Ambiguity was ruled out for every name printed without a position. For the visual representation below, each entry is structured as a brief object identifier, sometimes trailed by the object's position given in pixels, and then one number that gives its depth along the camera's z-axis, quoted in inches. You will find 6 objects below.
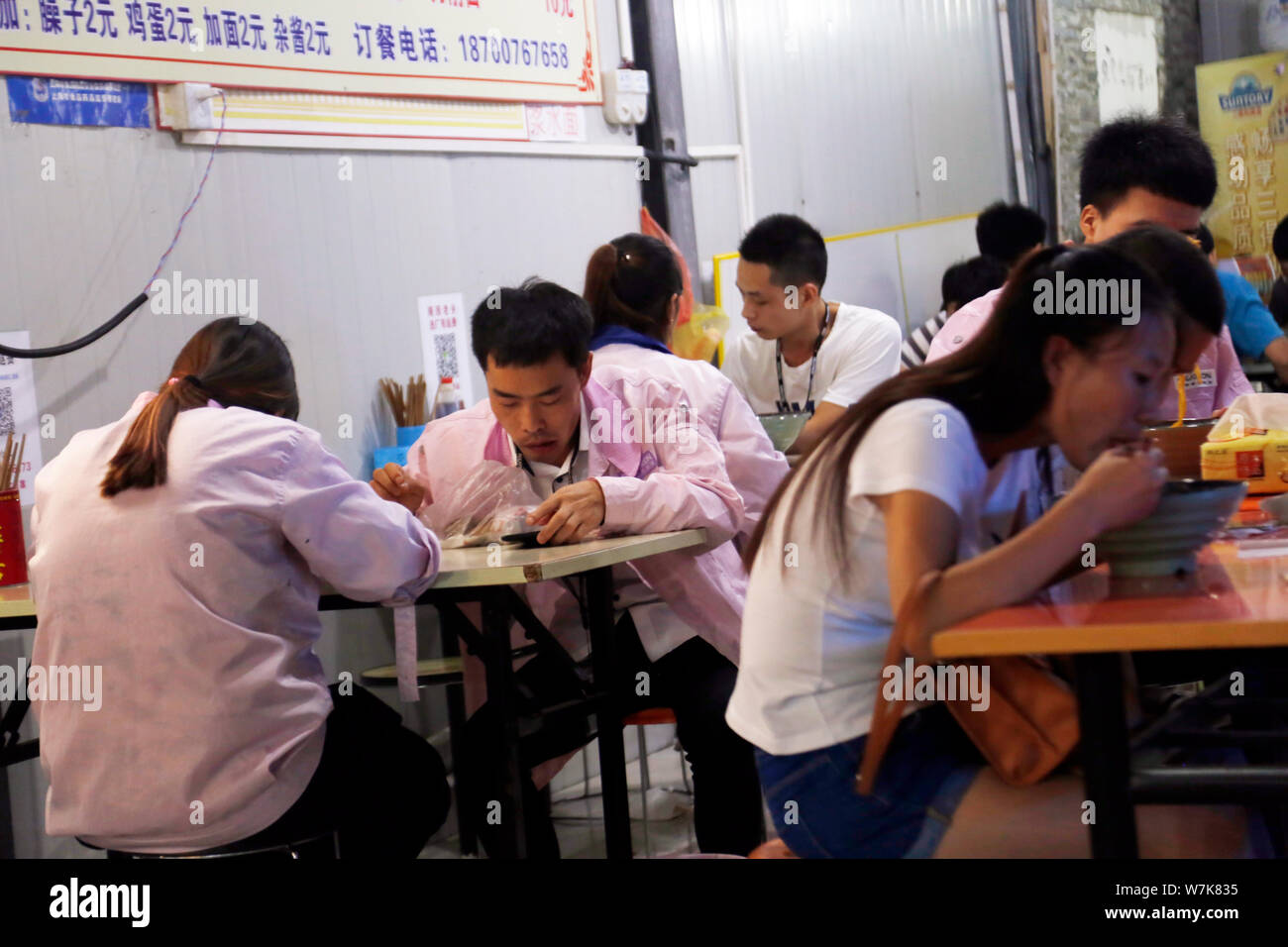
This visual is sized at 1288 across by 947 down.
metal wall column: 200.5
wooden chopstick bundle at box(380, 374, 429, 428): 158.1
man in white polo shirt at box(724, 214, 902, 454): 170.4
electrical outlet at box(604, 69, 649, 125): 192.9
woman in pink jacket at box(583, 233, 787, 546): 122.9
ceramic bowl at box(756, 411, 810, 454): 150.8
